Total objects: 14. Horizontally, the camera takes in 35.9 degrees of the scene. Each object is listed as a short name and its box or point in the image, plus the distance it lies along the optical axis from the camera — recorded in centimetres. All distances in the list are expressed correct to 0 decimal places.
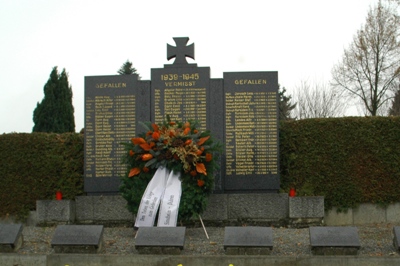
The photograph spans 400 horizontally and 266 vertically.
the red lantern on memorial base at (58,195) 1348
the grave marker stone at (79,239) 1009
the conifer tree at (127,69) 3900
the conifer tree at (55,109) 2630
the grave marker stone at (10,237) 1035
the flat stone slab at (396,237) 966
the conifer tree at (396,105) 3167
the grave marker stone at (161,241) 987
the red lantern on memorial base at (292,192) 1300
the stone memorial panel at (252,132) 1312
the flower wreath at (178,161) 1149
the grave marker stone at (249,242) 970
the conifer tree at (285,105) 3763
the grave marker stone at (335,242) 959
